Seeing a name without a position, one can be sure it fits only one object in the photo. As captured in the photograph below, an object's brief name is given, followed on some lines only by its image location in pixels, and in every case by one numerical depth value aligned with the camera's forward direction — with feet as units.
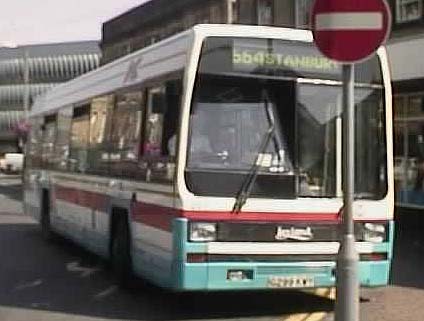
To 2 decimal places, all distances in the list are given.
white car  256.52
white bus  32.37
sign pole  24.88
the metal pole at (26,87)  175.96
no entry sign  24.63
